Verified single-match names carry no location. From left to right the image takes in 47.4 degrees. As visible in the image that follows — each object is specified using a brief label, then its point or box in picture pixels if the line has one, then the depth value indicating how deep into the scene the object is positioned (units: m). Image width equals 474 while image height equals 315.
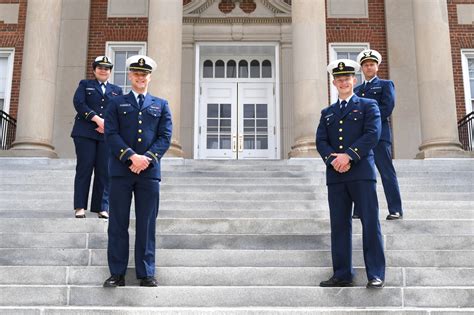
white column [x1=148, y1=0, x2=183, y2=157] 11.56
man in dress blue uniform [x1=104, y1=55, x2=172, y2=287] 4.94
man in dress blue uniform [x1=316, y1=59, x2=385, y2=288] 4.85
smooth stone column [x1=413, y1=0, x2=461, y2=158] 11.61
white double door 15.70
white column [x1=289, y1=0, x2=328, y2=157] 11.44
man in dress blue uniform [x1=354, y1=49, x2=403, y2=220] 6.66
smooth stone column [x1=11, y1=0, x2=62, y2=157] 11.85
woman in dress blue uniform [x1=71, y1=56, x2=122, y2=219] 6.71
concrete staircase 4.84
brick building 15.37
